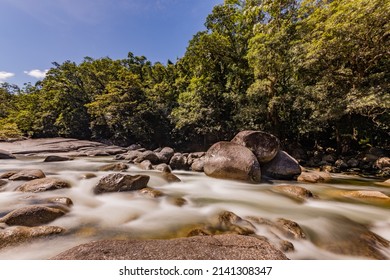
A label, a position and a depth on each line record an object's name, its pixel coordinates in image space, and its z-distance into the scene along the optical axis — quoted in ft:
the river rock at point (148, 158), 37.55
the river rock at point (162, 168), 30.81
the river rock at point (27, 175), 21.49
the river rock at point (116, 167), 31.68
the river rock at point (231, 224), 12.28
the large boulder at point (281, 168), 29.22
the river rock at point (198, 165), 32.96
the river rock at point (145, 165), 33.26
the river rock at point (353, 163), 38.78
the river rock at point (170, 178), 25.88
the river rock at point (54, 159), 40.55
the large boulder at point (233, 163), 26.63
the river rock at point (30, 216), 11.70
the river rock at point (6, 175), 22.25
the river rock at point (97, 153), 56.56
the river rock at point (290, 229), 12.04
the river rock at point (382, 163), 35.68
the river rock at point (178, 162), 36.24
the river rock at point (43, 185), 18.30
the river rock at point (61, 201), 15.78
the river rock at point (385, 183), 25.96
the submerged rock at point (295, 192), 19.86
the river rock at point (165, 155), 38.75
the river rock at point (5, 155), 44.66
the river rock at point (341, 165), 38.00
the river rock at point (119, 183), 19.34
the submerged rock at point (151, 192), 19.07
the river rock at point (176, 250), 7.70
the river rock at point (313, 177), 27.52
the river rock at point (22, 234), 10.06
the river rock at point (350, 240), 10.93
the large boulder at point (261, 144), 29.99
